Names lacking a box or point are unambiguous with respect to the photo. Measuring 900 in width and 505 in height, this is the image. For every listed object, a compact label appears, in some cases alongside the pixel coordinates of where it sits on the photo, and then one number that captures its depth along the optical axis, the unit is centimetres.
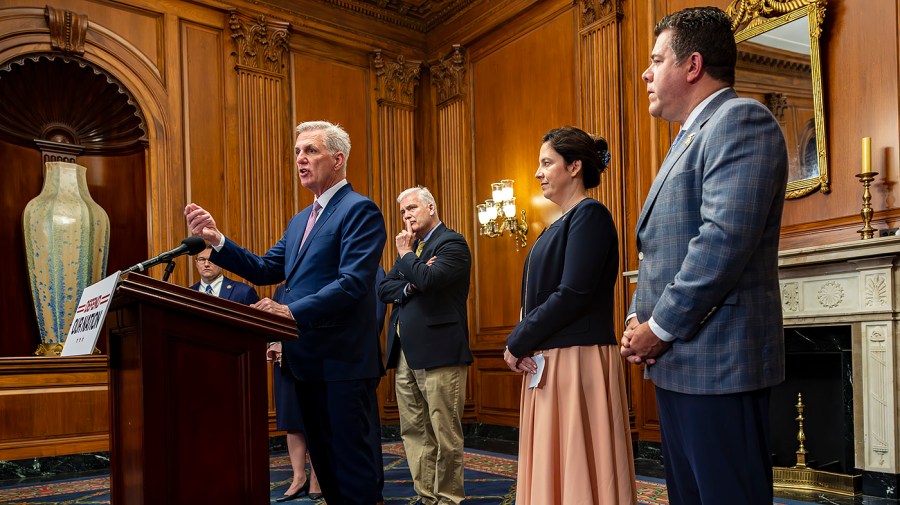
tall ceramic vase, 550
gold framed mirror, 433
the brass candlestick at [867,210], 390
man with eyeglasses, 433
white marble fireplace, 367
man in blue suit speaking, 222
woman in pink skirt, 208
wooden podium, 172
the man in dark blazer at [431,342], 327
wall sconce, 616
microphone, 184
